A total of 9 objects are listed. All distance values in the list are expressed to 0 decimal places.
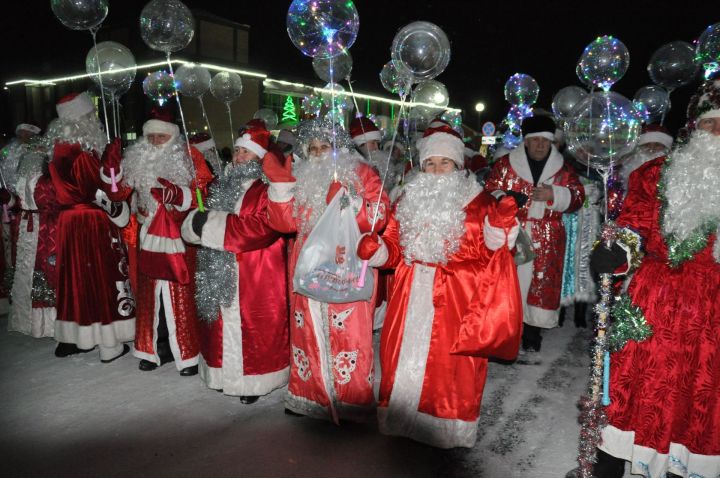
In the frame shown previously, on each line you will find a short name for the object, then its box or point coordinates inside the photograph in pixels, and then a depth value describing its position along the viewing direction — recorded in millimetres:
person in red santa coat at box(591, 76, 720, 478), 2461
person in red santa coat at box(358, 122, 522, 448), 2941
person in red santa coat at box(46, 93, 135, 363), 4316
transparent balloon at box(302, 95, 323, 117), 9922
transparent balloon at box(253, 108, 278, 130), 9891
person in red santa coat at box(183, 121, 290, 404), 3492
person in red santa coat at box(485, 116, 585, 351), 4836
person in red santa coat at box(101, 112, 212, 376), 3996
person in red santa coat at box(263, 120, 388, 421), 3189
